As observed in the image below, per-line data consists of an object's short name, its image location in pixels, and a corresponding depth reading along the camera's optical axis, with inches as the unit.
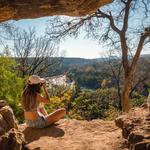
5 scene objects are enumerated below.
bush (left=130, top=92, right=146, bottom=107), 385.6
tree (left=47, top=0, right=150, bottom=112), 254.3
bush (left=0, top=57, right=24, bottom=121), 212.9
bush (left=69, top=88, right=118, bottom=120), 364.9
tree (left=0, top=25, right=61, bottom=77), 423.2
